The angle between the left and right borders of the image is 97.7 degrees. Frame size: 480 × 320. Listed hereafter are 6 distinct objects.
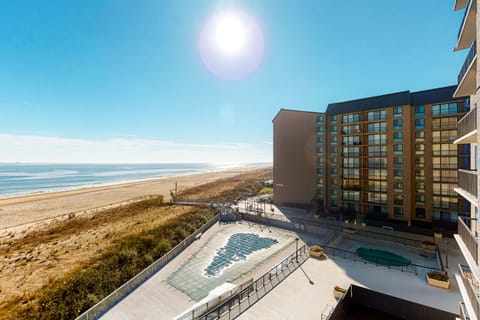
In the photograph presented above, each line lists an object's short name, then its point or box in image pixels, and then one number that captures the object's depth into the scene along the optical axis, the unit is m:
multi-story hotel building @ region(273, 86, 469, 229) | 25.00
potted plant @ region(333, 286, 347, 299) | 13.26
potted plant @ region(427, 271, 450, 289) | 14.30
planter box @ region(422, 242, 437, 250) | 20.10
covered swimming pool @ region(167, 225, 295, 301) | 16.80
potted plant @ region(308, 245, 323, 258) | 18.89
